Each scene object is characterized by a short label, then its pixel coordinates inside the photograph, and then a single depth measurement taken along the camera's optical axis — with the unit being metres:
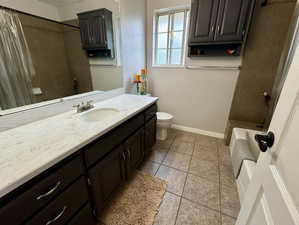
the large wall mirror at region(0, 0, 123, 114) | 0.94
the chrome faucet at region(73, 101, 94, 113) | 1.40
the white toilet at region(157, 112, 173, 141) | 2.28
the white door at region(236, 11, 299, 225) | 0.47
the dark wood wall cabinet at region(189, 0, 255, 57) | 1.76
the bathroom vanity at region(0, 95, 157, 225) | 0.62
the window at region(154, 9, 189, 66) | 2.41
